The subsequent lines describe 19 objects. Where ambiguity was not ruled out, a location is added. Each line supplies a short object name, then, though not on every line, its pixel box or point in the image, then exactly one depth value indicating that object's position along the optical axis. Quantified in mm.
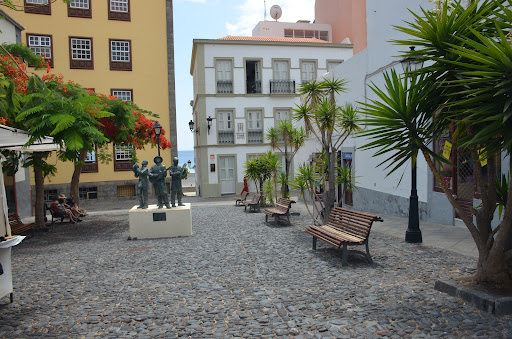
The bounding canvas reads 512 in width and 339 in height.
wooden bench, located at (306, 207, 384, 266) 7150
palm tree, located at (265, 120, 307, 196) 15982
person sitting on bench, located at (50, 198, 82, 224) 15055
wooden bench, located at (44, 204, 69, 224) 15173
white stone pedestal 11070
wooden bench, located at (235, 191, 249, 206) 19925
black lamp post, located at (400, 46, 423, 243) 8869
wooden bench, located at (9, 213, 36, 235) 11648
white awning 7730
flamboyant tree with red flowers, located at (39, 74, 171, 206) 12586
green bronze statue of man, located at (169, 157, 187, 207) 11570
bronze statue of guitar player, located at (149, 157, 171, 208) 11383
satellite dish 46156
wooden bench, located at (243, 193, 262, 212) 16938
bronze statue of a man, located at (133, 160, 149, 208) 11516
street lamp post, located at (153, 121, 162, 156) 15023
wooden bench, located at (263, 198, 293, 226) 12536
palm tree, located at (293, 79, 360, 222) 10234
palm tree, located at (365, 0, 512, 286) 4297
